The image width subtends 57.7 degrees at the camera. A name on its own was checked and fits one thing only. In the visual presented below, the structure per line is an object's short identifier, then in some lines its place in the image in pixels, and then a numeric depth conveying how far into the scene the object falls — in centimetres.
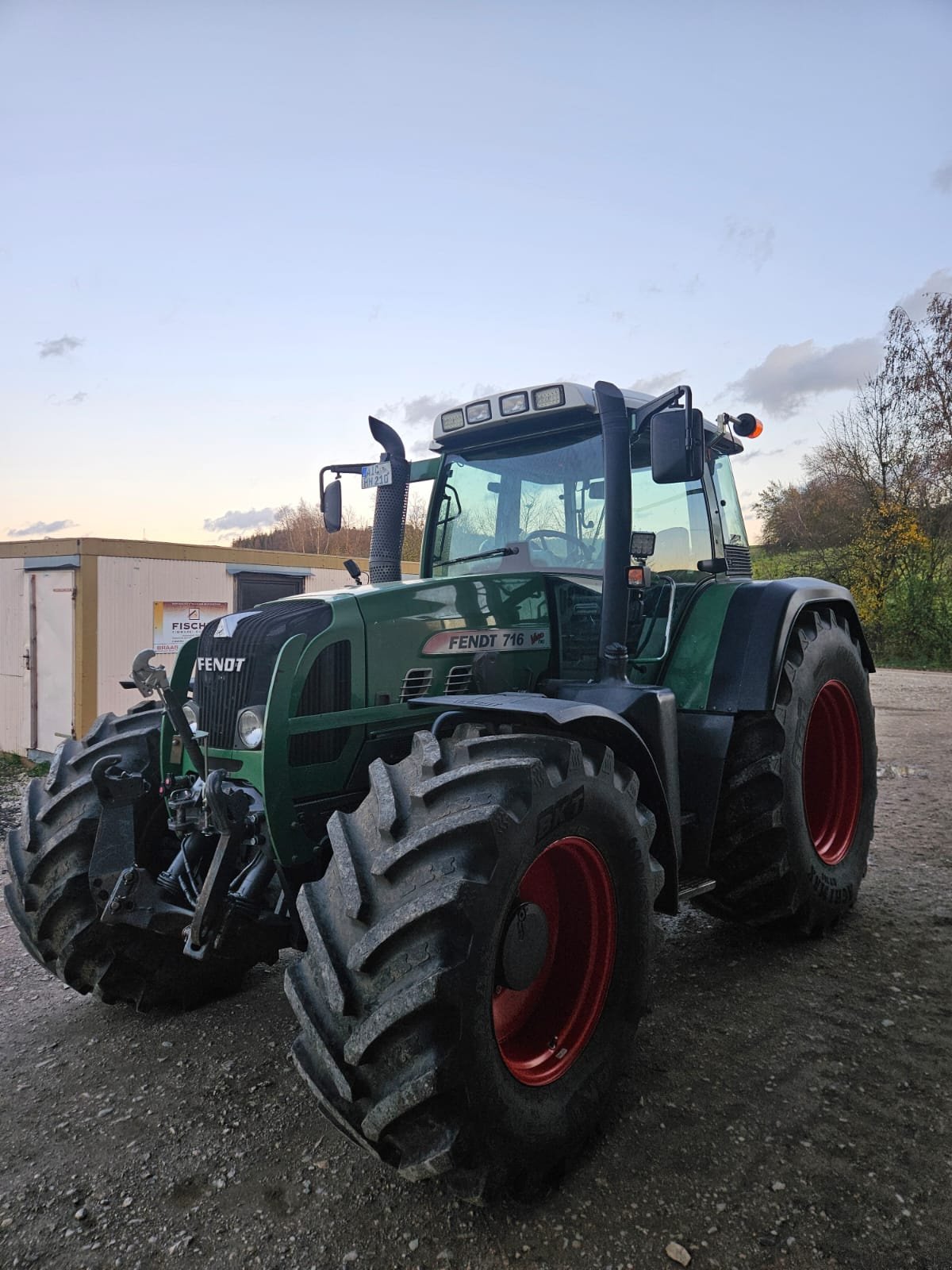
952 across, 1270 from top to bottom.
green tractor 210
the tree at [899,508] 2005
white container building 895
